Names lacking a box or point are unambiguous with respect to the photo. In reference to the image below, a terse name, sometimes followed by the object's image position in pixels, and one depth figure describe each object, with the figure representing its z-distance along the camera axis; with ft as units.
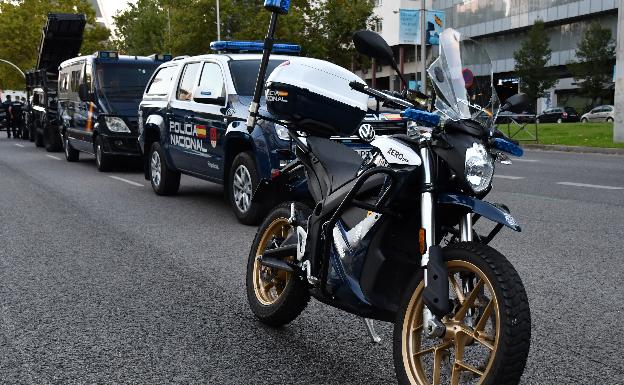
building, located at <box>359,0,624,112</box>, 196.13
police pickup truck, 28.55
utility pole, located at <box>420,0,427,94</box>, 123.34
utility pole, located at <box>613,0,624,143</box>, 77.87
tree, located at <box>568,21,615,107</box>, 176.86
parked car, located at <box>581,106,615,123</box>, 168.86
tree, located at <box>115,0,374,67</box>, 147.60
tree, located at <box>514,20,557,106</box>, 188.03
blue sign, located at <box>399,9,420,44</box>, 131.85
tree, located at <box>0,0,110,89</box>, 219.82
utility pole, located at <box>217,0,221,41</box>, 155.58
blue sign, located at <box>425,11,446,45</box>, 118.77
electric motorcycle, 10.30
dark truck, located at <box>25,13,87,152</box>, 82.94
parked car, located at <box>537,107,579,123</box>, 186.60
